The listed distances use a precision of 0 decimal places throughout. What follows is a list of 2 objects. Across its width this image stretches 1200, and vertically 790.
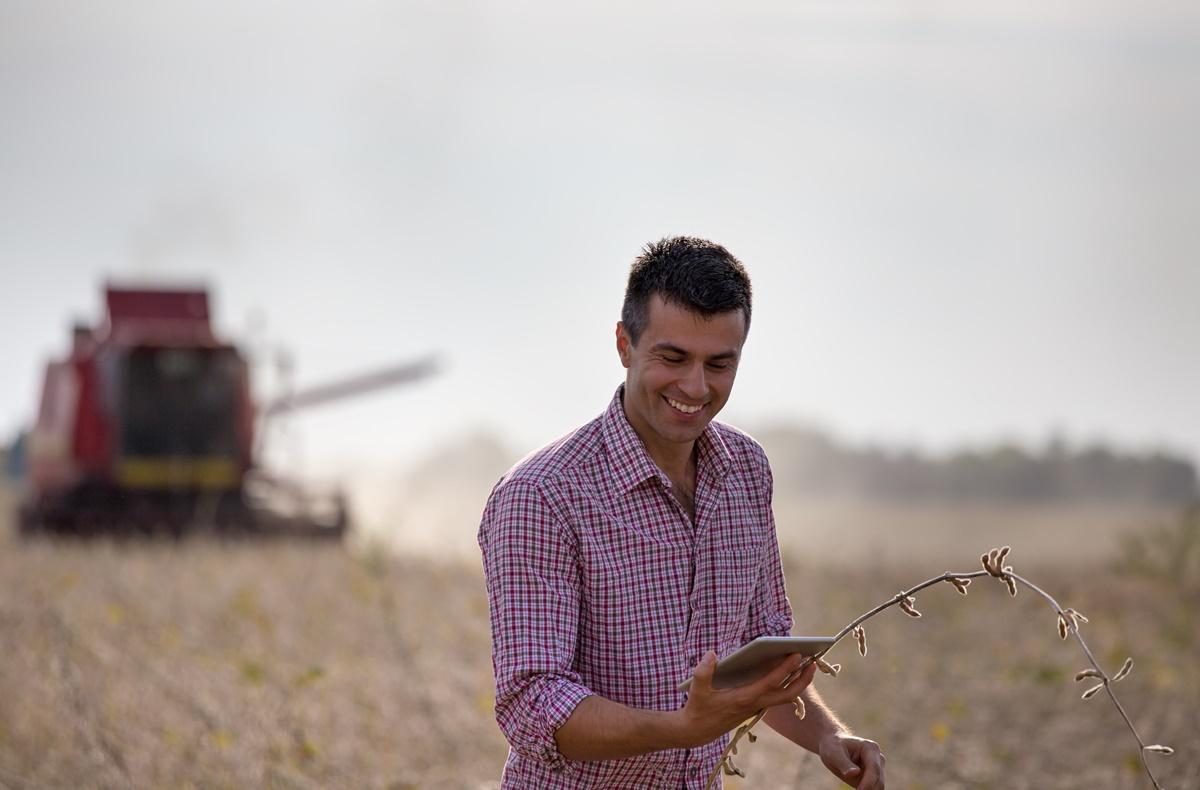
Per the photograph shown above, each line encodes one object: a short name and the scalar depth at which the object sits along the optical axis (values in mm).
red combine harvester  32344
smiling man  4805
